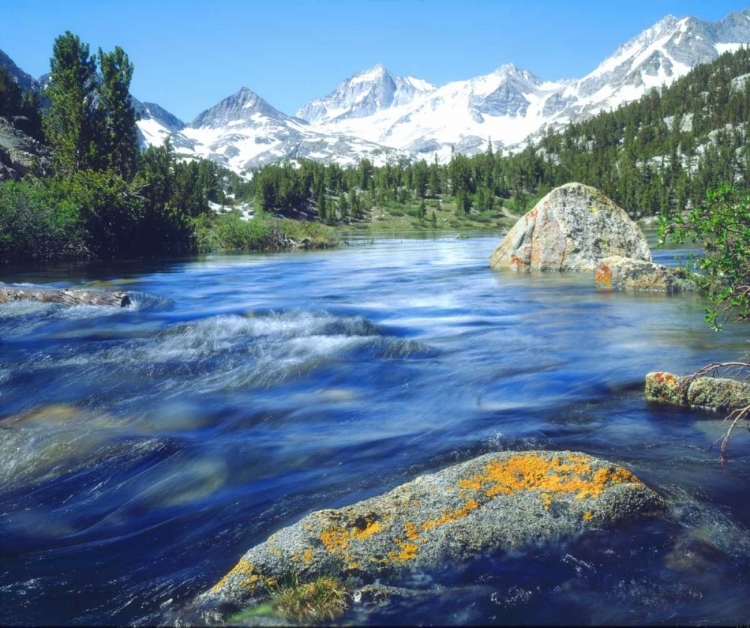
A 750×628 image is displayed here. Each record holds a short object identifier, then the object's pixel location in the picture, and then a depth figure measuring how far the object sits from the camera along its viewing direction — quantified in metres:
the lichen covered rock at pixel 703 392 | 8.46
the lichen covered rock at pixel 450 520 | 4.44
